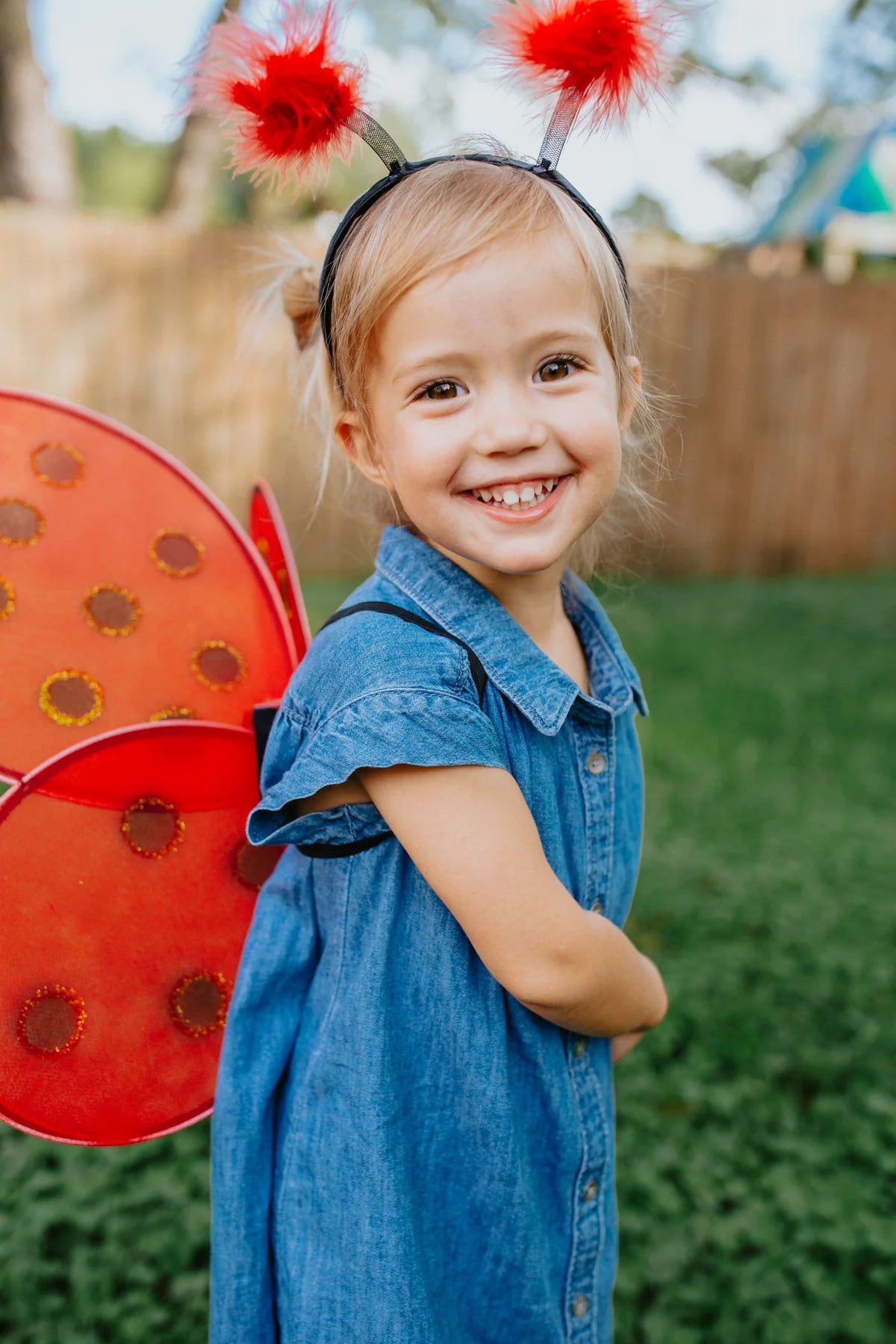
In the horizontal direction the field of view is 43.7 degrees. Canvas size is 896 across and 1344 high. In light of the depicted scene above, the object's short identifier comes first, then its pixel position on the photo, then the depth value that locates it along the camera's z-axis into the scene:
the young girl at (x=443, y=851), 1.01
